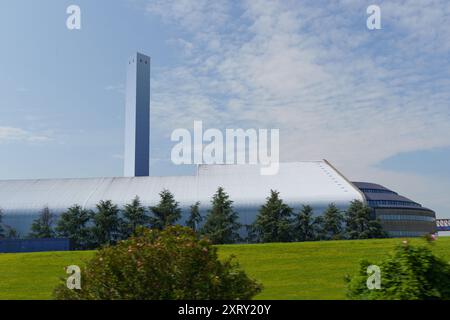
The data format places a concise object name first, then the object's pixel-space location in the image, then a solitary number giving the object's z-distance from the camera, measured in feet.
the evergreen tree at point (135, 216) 181.37
